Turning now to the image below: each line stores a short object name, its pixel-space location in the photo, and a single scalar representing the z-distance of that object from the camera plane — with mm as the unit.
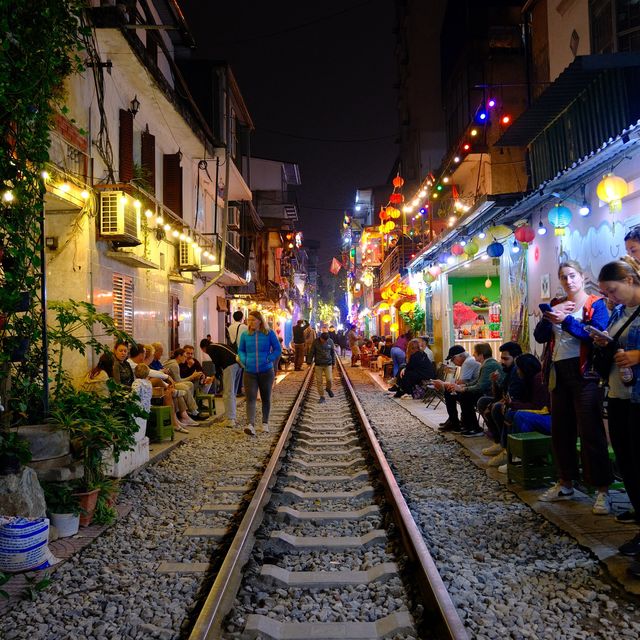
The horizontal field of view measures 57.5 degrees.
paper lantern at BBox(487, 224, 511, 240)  12141
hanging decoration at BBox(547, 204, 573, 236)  9211
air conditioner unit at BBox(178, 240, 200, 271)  16359
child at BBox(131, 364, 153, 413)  7918
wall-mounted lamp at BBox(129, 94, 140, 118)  12636
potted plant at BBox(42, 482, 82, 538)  5121
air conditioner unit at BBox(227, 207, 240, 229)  25703
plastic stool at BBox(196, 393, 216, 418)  12647
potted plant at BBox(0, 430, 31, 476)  4746
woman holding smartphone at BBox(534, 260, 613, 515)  5094
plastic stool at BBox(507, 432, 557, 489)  6117
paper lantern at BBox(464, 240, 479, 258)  14854
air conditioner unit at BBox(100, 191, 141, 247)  10445
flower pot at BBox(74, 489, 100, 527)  5406
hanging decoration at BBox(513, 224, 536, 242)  11039
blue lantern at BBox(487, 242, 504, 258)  12912
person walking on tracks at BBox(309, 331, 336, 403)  15680
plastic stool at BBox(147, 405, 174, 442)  9336
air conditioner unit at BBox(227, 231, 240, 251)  24836
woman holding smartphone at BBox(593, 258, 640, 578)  3973
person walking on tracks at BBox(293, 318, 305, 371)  28547
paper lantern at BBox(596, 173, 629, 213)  7321
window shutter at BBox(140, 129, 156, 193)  13578
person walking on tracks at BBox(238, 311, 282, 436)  10320
